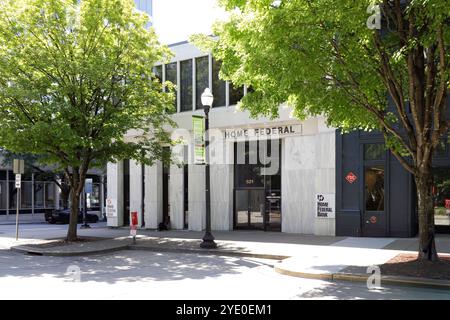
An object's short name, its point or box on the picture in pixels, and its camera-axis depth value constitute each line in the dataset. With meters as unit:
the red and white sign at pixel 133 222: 17.20
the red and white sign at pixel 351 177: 18.33
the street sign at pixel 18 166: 20.17
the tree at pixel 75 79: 16.45
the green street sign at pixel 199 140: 15.62
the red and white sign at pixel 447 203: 17.42
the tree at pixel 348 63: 9.84
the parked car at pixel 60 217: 35.06
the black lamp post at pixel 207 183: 15.38
